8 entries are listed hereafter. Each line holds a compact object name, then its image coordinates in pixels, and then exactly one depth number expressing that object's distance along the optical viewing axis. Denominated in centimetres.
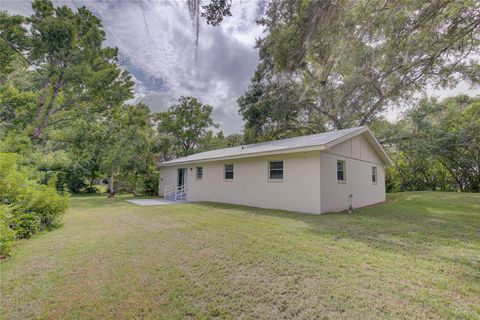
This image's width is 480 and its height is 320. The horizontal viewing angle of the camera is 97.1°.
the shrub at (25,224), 466
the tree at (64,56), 1072
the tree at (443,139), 1443
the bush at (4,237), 360
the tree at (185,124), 2281
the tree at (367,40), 445
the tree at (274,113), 1502
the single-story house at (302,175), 788
